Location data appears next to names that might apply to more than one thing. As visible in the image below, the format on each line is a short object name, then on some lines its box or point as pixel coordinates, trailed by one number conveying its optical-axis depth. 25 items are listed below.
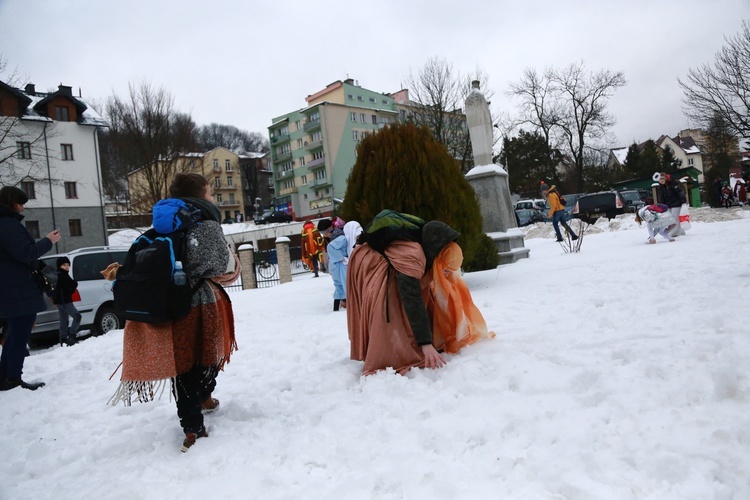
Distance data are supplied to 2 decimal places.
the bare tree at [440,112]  30.14
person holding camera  4.82
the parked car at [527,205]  33.06
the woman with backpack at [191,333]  3.03
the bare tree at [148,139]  28.38
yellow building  28.33
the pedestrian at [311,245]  17.48
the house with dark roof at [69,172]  32.41
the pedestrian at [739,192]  20.46
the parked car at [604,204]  25.52
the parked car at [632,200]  28.10
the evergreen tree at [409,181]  6.58
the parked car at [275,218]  45.94
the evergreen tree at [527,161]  53.38
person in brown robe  3.81
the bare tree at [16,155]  18.00
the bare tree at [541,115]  42.47
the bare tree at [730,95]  20.09
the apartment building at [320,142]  59.72
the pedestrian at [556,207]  14.50
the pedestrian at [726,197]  24.34
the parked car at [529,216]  30.48
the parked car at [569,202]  29.41
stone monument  10.51
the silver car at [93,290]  9.91
